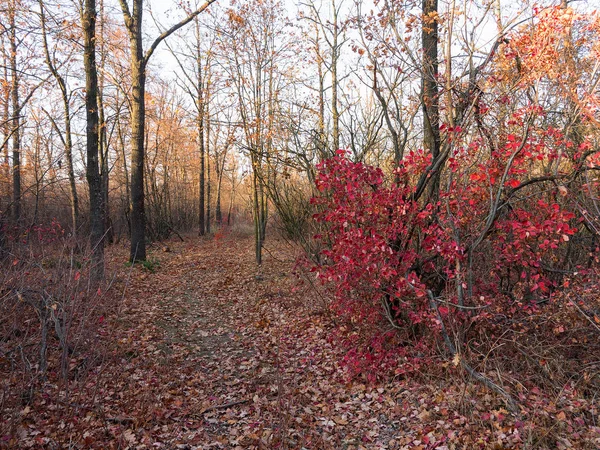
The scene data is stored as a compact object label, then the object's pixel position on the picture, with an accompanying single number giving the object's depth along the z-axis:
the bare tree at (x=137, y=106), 10.37
